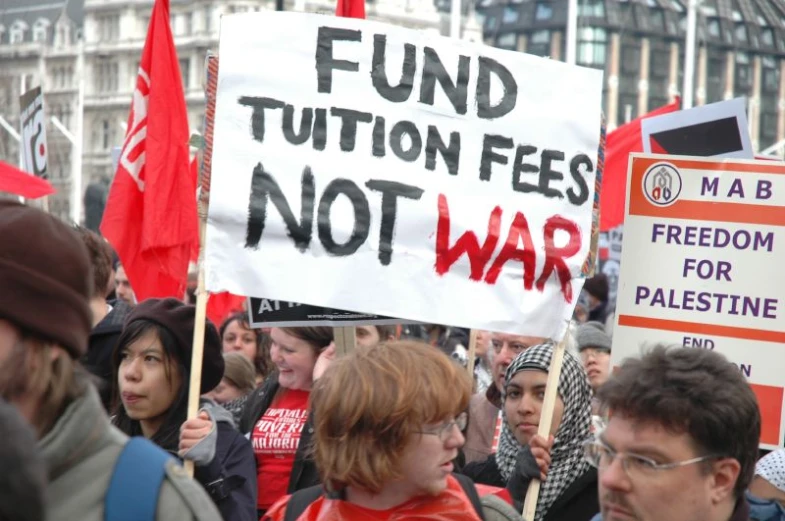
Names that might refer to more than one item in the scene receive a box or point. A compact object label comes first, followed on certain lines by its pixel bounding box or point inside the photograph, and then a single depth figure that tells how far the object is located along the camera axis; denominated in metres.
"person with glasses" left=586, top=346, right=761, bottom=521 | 2.79
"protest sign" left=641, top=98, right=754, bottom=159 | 6.11
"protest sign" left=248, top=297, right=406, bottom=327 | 4.98
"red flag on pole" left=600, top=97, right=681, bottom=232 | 9.98
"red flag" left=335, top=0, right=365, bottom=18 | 5.56
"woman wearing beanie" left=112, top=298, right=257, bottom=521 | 4.43
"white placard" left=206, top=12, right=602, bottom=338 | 4.50
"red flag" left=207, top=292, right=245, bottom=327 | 9.36
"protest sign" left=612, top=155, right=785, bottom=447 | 4.91
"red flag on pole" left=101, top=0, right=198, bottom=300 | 5.71
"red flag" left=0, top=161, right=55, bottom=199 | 5.84
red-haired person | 3.11
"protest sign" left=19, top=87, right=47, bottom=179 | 9.41
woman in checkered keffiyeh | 4.21
